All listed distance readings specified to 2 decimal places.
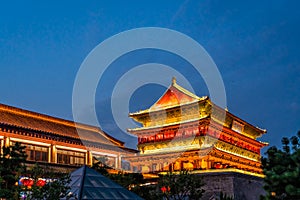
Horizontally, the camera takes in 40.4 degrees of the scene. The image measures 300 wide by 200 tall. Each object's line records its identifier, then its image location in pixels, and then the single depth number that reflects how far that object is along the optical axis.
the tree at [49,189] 17.75
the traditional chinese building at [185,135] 46.81
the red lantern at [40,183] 19.42
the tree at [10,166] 23.02
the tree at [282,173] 11.18
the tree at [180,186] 30.96
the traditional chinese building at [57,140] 36.93
